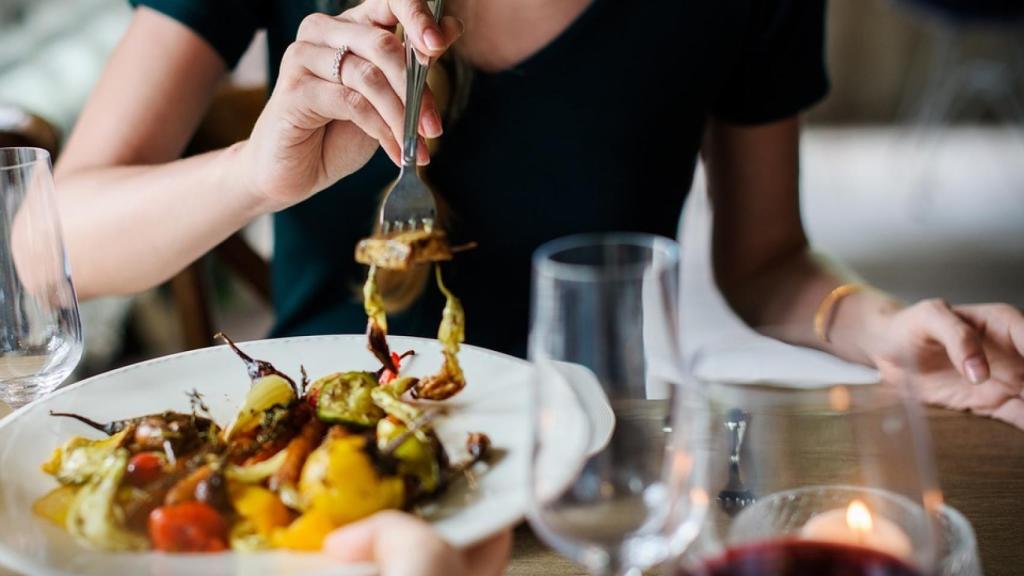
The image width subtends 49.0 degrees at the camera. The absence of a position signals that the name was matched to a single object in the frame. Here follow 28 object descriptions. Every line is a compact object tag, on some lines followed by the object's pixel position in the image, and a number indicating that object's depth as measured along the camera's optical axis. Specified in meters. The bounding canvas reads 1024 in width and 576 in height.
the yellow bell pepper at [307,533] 0.59
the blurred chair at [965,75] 4.79
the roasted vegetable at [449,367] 0.75
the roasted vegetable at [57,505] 0.63
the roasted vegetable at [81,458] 0.66
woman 1.10
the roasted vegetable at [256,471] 0.62
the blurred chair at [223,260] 1.44
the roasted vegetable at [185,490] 0.61
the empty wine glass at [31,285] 0.77
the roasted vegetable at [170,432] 0.67
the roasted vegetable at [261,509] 0.60
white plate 0.58
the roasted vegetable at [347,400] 0.70
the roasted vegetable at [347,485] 0.59
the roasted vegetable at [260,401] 0.70
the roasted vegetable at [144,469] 0.64
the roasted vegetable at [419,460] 0.62
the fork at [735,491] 0.54
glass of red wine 0.47
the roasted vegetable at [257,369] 0.76
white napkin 0.49
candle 0.48
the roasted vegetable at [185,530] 0.59
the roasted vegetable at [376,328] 0.79
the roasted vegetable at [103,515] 0.60
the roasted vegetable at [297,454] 0.62
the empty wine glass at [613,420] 0.47
